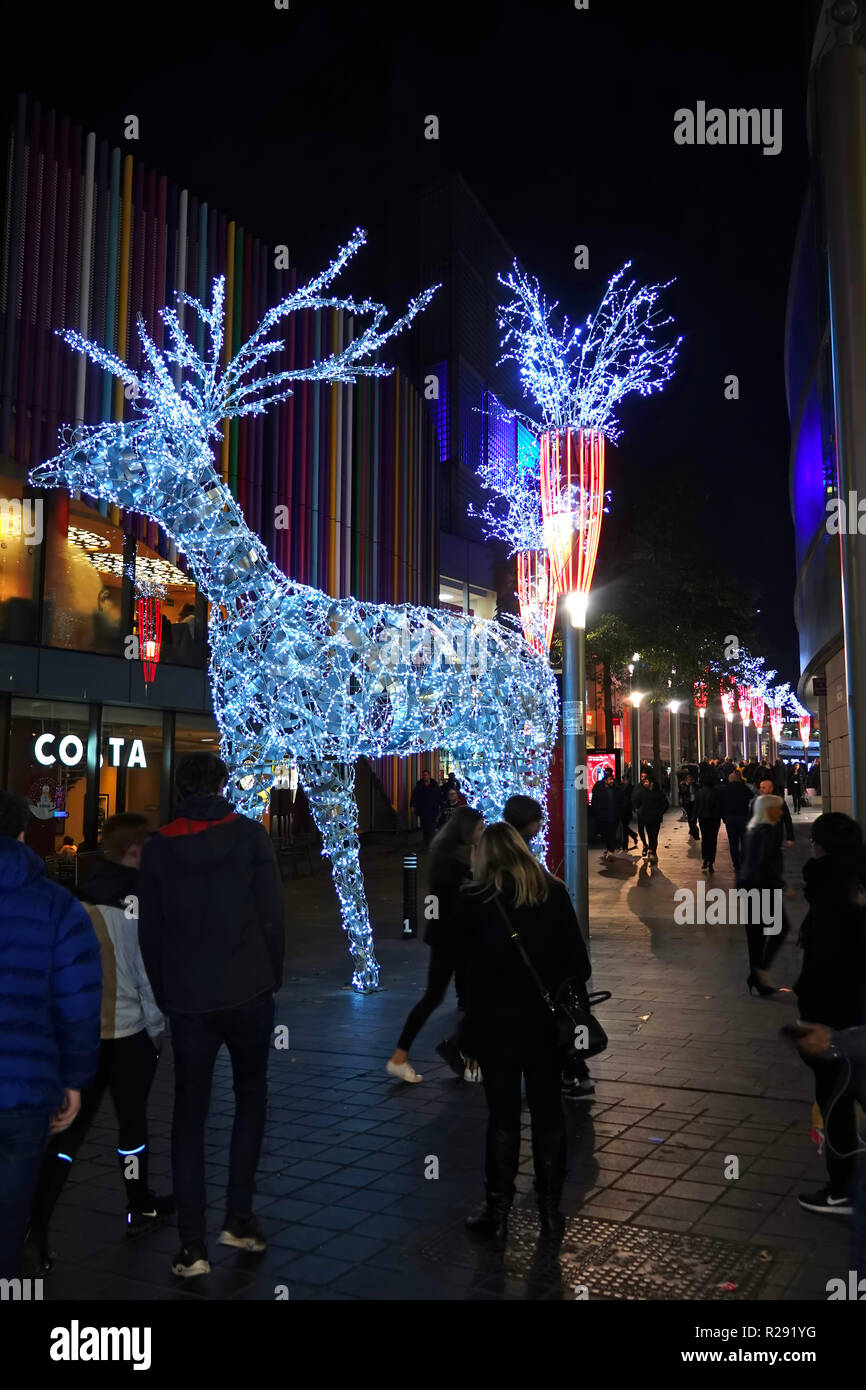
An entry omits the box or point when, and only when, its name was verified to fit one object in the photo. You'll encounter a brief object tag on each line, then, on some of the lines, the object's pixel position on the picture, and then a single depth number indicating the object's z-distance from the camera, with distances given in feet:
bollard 36.45
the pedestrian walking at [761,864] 26.64
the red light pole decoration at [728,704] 151.92
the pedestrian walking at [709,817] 53.67
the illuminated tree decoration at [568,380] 27.73
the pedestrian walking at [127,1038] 13.26
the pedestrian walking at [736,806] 47.32
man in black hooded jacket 12.10
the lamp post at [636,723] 103.14
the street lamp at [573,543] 26.20
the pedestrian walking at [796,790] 120.98
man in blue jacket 8.46
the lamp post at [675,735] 120.10
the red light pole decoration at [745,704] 166.57
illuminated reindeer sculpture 23.54
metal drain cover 11.41
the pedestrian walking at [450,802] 68.85
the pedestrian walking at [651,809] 58.39
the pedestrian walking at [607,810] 65.41
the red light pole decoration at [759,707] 183.78
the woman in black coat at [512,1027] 12.69
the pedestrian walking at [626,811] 68.54
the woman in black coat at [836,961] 13.51
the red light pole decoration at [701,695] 97.96
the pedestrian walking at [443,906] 18.51
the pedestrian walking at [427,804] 67.00
